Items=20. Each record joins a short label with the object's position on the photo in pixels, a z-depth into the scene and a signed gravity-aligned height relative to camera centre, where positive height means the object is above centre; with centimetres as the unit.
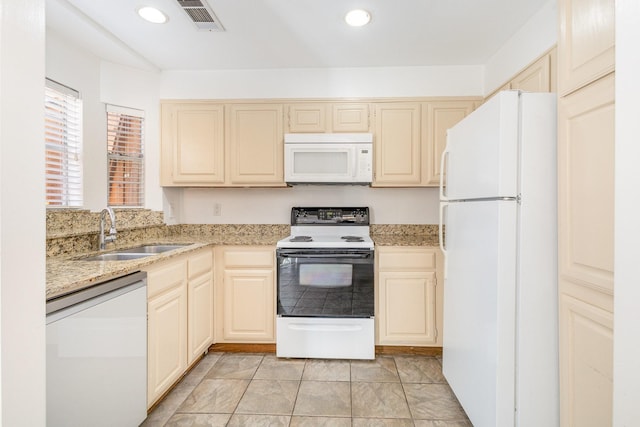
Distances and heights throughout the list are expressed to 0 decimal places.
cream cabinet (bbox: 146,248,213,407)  178 -68
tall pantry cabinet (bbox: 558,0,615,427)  103 +1
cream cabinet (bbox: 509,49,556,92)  188 +84
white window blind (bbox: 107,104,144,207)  264 +46
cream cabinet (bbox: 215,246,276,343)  259 -66
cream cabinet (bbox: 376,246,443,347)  253 -67
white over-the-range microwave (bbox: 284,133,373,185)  268 +44
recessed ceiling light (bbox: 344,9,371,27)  199 +123
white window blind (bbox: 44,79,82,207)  215 +46
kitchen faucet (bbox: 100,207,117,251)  209 -15
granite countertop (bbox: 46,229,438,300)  128 -27
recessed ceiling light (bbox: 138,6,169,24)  197 +123
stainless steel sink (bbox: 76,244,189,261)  205 -29
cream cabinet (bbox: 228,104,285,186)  279 +59
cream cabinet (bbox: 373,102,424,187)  274 +57
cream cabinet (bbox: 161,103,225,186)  282 +60
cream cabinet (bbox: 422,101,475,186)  271 +74
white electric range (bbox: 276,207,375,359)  245 -68
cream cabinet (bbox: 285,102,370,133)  278 +81
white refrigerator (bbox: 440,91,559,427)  135 -22
